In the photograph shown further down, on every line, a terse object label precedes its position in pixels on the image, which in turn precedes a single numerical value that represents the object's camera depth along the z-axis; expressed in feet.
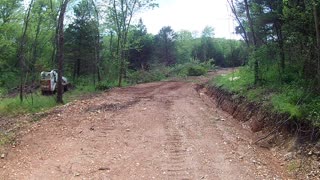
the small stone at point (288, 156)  24.62
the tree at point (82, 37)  105.29
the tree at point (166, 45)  185.78
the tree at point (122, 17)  103.19
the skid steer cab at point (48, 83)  78.28
